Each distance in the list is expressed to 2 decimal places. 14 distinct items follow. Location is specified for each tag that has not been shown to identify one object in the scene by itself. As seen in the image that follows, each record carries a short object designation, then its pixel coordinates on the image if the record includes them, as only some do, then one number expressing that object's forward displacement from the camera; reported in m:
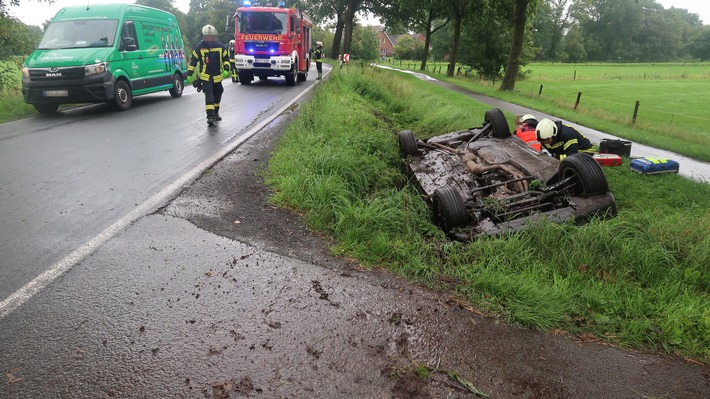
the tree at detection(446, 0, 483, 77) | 33.02
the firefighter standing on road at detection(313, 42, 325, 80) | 26.20
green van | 10.11
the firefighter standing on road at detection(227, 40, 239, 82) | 20.32
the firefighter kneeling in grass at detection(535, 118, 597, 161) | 6.32
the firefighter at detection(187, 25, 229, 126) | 9.47
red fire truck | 18.08
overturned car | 4.64
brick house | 113.69
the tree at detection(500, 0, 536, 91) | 22.52
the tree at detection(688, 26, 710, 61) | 84.50
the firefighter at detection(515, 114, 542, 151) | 7.60
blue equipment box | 7.69
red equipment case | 7.38
